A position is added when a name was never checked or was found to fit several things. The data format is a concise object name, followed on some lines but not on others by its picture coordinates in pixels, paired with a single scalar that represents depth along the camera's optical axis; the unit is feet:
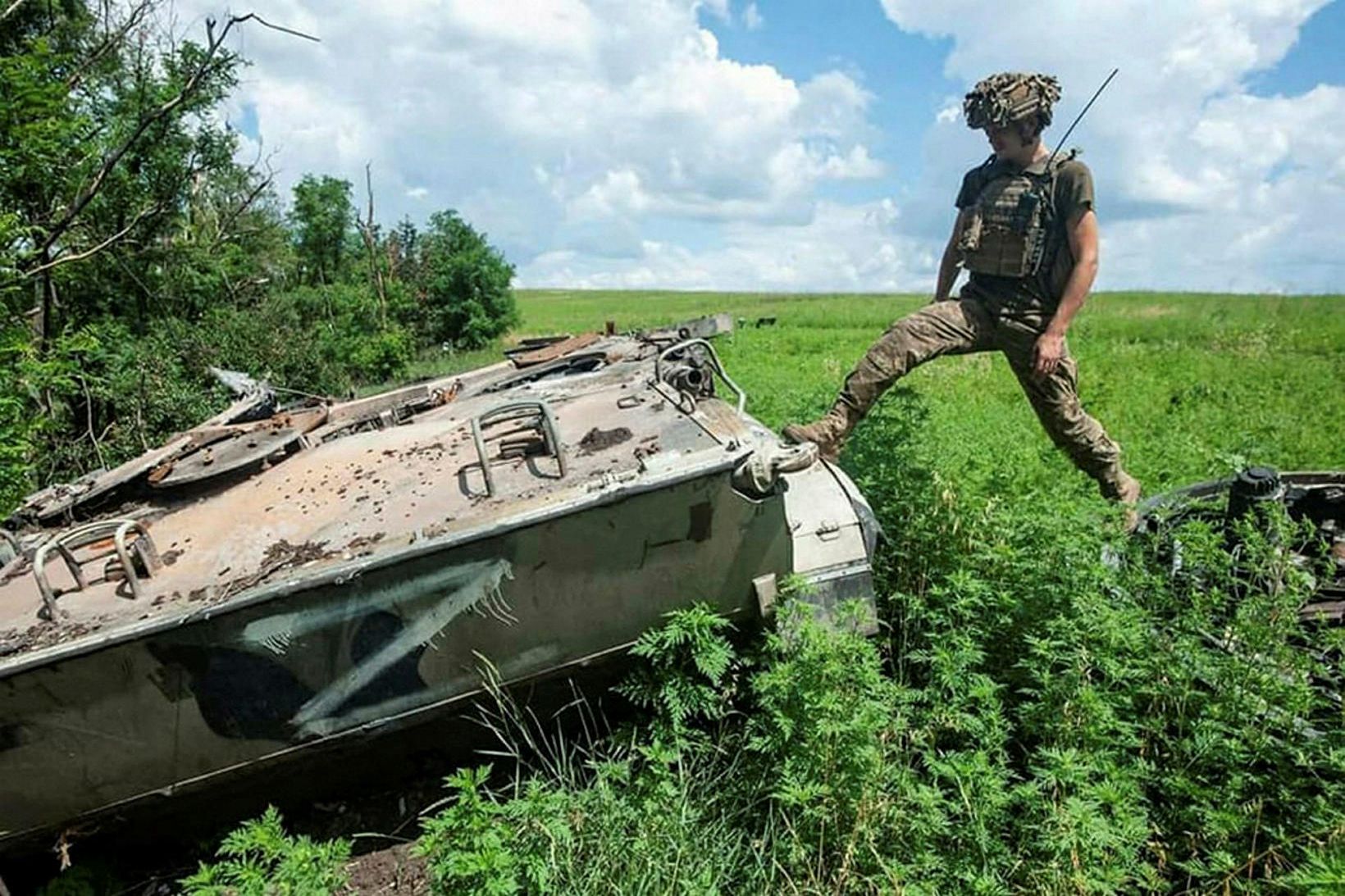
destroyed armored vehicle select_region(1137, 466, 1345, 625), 11.10
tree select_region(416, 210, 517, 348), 101.96
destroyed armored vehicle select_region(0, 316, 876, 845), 8.52
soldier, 14.51
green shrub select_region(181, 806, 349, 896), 7.46
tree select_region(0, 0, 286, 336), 32.91
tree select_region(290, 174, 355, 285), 104.22
